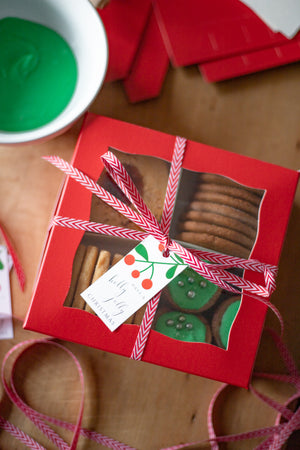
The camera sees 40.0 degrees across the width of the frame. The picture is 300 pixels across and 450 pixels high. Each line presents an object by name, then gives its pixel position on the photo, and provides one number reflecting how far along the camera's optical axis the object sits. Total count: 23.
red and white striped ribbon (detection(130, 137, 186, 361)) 0.52
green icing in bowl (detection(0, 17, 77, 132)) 0.57
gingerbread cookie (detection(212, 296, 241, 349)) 0.54
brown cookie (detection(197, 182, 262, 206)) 0.55
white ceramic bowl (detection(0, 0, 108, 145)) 0.51
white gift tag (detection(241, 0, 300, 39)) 0.69
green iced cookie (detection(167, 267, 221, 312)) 0.53
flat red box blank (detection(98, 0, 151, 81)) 0.67
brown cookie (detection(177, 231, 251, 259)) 0.54
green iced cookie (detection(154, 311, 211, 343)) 0.53
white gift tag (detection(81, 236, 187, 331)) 0.52
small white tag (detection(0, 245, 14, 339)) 0.64
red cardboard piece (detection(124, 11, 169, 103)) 0.68
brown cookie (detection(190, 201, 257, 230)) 0.54
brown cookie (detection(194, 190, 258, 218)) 0.55
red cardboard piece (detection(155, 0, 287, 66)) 0.69
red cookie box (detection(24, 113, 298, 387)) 0.52
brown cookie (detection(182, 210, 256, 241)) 0.54
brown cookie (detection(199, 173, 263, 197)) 0.56
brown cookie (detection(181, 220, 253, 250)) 0.54
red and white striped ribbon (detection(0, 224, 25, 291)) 0.64
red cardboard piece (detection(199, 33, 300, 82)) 0.70
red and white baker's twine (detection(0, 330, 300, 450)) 0.63
